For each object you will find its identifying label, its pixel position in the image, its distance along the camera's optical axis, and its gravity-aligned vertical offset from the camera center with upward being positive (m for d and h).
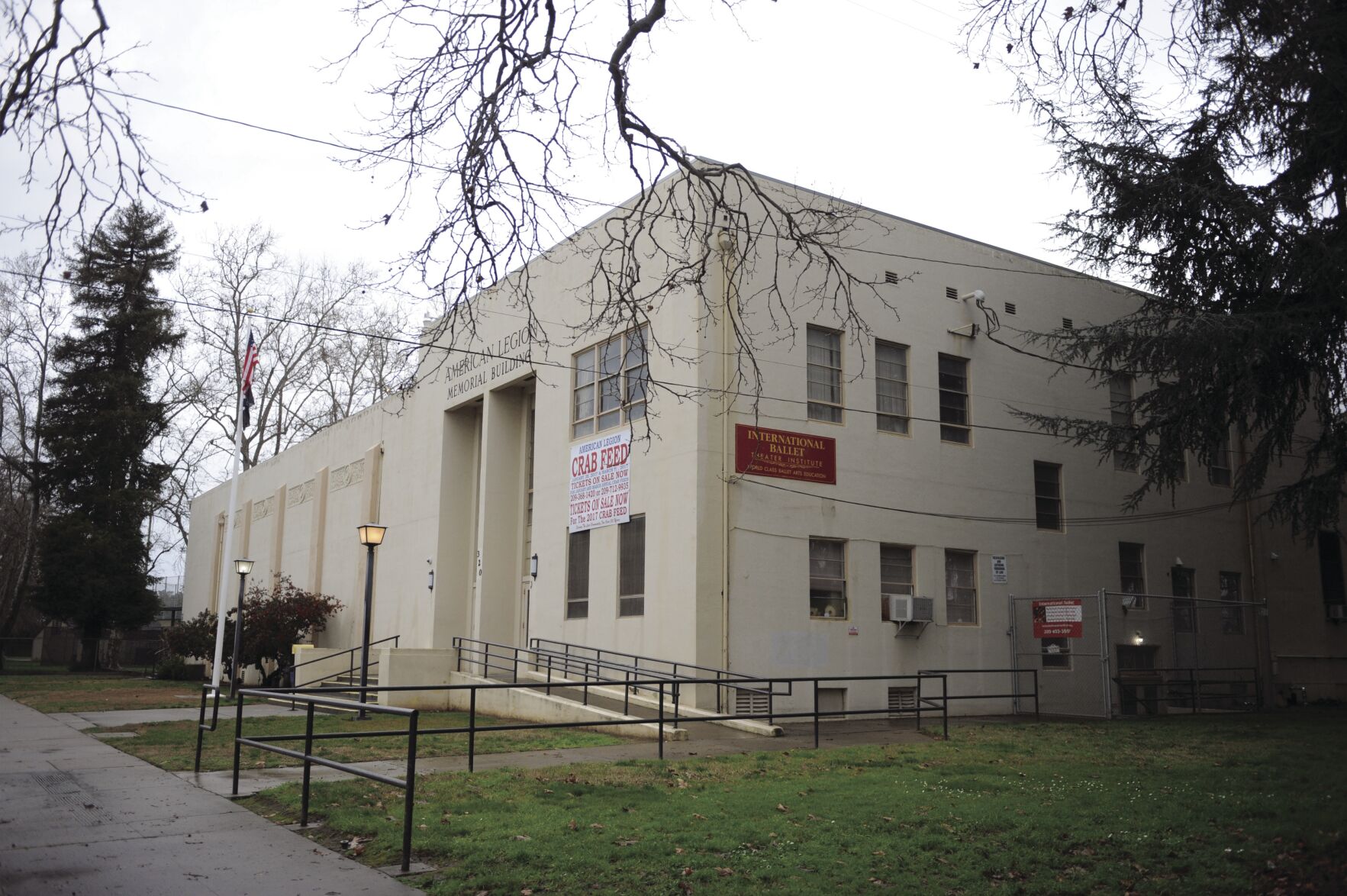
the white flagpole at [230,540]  25.14 +1.89
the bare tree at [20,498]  44.03 +5.51
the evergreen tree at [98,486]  41.53 +5.36
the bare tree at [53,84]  6.12 +3.00
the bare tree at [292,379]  48.28 +11.24
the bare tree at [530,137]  7.55 +3.31
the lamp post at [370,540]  20.25 +1.61
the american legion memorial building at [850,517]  20.28 +2.45
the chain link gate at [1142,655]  23.19 -0.44
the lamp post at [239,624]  25.22 -0.01
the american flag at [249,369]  26.91 +6.13
